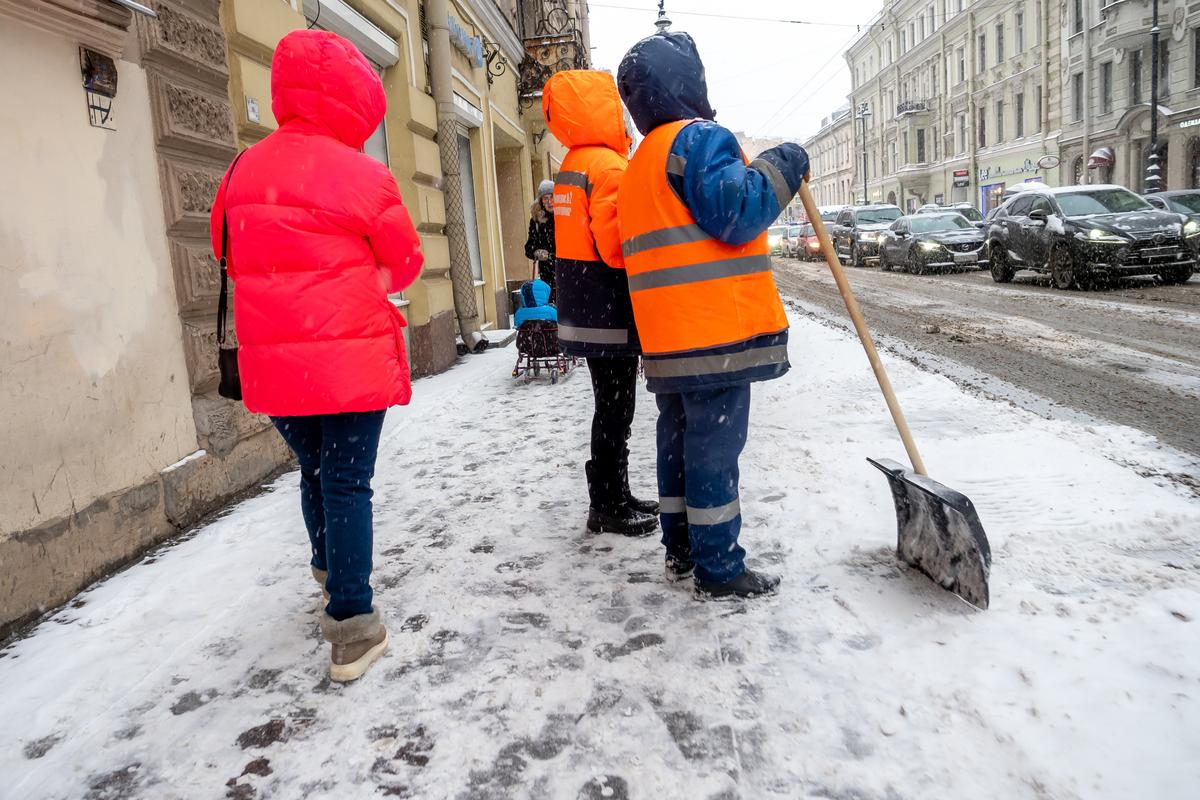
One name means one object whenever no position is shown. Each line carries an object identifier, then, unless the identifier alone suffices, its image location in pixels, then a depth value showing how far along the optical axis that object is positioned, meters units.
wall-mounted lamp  3.26
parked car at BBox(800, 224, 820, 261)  28.77
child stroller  7.21
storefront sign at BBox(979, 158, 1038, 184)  36.46
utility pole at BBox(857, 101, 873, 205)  56.12
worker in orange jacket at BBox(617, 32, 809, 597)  2.39
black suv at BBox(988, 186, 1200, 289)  11.63
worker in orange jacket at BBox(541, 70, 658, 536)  3.04
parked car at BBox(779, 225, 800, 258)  32.62
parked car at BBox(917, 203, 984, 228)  21.02
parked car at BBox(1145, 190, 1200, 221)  14.12
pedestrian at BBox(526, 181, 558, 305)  6.02
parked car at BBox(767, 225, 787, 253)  37.03
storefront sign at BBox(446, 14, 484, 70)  9.56
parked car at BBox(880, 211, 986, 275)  18.31
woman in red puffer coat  2.24
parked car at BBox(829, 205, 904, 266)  23.80
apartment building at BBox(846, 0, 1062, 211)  35.66
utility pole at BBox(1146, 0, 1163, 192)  22.08
